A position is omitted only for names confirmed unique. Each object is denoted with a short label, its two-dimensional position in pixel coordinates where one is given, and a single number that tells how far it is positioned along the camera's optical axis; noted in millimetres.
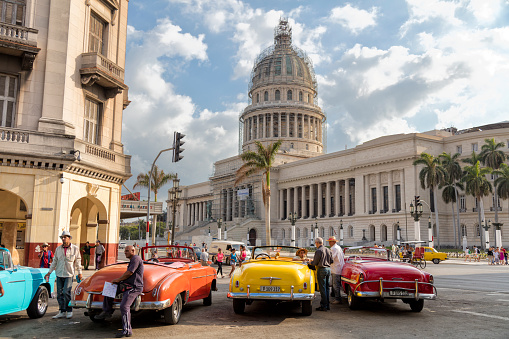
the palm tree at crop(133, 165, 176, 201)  53094
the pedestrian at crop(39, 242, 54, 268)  16989
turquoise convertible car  8906
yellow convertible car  9859
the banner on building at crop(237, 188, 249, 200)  88431
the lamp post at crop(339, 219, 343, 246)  66162
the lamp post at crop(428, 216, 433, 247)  49981
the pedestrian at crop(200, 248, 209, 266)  23098
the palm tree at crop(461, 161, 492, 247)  54406
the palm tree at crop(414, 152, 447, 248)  56844
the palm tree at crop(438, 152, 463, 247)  59000
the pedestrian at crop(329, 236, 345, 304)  12391
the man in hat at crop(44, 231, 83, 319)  10008
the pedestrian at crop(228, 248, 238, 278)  22356
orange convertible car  8750
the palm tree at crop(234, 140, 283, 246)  41906
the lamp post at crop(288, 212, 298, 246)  60544
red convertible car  10492
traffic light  24547
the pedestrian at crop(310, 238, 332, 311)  11289
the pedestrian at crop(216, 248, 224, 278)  23812
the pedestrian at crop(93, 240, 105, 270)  21844
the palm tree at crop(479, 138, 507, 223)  57469
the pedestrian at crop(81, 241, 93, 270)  22562
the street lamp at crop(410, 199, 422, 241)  47469
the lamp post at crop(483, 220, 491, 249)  51750
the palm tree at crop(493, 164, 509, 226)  54484
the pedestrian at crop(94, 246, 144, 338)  8281
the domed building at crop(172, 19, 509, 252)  63625
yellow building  18406
